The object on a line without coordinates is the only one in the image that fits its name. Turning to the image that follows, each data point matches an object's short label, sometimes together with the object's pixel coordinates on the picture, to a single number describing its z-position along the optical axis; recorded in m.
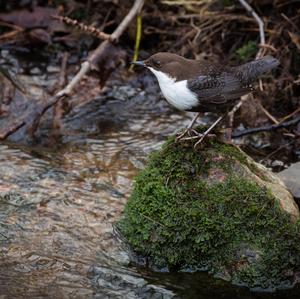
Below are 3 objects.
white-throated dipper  7.89
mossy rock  7.51
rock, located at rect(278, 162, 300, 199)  8.57
